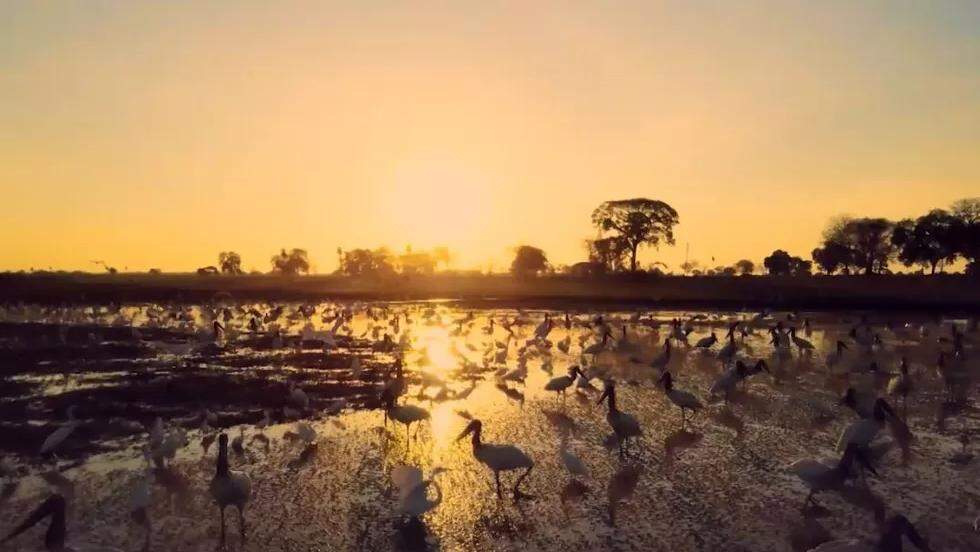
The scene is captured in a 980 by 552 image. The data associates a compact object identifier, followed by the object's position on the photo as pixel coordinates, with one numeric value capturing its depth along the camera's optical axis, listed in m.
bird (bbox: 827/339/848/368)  18.64
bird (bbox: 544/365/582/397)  14.27
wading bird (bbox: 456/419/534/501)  8.92
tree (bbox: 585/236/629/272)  77.06
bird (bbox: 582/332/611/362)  20.73
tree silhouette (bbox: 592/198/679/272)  75.06
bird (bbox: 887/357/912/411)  14.48
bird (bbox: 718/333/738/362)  18.86
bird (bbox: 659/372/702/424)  12.34
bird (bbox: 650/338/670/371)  17.64
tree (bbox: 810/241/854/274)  93.97
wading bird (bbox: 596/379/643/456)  10.62
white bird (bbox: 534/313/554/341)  23.59
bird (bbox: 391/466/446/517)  7.73
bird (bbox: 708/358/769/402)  14.14
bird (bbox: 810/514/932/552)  6.19
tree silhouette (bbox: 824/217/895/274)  89.25
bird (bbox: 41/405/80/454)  10.03
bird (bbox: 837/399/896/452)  9.54
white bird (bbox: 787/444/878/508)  8.17
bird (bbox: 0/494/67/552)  6.56
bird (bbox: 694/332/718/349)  22.56
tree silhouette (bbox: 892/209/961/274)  74.19
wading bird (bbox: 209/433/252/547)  7.70
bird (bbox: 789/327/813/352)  21.32
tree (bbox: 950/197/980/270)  71.44
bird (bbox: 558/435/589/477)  9.10
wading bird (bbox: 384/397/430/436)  10.92
